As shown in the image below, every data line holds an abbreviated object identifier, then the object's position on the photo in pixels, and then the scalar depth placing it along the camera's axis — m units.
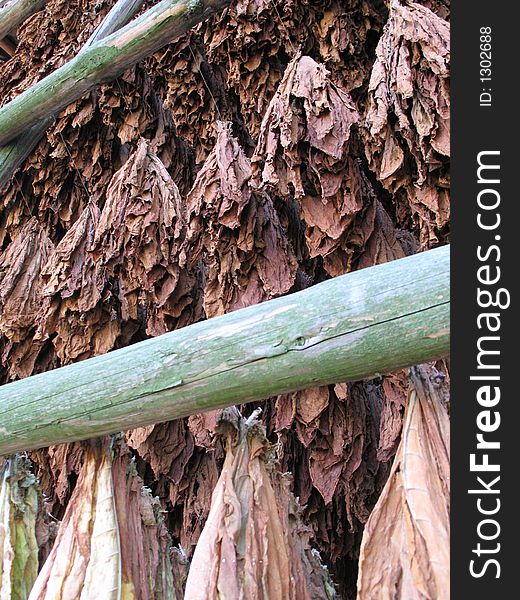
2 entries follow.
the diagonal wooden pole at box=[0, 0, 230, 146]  1.43
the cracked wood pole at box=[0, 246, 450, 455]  0.72
